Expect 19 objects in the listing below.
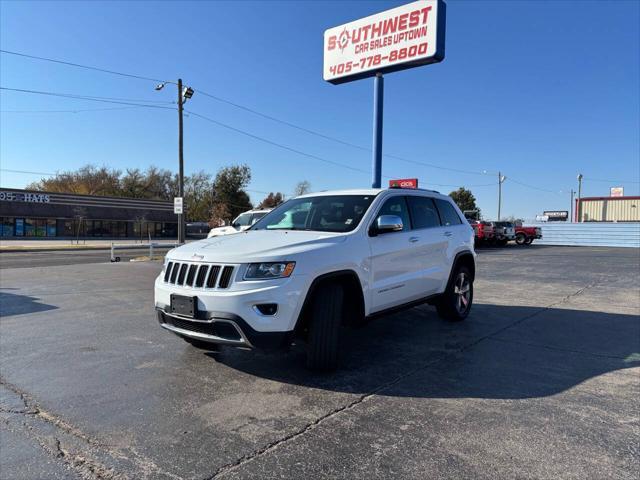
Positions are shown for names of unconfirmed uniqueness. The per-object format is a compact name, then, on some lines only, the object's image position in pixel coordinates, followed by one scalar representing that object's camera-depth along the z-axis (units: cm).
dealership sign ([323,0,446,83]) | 1439
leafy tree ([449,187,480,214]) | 8431
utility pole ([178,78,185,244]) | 2431
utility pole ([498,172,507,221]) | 5731
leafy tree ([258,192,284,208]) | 7899
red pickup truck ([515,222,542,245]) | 3528
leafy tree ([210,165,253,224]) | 6288
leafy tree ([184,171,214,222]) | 6712
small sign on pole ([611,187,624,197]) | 8081
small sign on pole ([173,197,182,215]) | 2311
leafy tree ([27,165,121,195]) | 6438
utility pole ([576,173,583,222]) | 6119
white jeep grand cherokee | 375
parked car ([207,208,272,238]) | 1545
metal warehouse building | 6000
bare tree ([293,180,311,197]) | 7362
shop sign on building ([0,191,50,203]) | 4221
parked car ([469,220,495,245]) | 2909
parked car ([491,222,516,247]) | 3069
